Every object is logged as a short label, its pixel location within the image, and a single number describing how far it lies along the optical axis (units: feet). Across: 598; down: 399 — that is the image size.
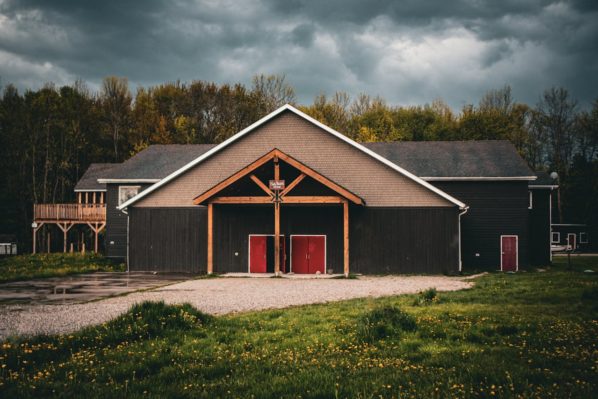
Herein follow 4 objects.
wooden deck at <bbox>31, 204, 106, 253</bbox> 131.23
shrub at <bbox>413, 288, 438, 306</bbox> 46.60
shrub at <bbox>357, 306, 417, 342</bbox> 31.58
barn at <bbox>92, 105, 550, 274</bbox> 88.28
